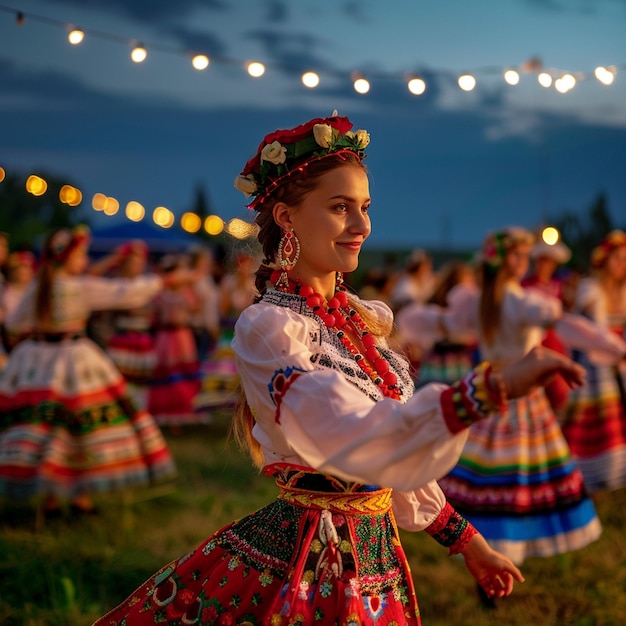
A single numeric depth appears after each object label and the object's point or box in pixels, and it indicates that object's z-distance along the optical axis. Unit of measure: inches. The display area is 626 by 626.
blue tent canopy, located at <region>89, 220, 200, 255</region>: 799.1
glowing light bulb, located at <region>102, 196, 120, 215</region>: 488.3
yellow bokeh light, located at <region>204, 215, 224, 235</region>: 847.7
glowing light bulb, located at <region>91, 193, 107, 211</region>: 468.1
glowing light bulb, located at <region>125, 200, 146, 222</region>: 637.6
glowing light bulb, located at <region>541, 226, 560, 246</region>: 333.7
